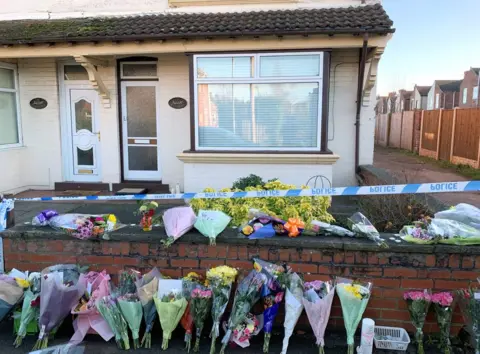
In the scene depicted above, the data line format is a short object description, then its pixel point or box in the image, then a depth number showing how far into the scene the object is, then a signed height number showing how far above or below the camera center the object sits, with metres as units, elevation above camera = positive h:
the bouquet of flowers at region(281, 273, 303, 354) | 2.74 -1.29
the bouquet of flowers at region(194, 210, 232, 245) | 3.12 -0.83
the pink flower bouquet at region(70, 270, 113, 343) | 2.91 -1.45
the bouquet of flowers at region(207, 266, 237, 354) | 2.82 -1.21
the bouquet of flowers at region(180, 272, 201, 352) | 2.86 -1.38
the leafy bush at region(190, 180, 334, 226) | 4.01 -0.92
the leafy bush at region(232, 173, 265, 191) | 5.59 -0.91
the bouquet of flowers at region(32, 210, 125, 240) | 3.25 -0.89
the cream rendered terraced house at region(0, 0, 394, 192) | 7.27 +0.43
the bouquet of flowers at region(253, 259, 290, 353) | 2.79 -1.23
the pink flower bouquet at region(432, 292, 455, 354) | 2.74 -1.30
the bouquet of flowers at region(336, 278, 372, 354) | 2.75 -1.25
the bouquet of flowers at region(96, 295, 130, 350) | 2.84 -1.40
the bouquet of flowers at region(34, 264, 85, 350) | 2.84 -1.29
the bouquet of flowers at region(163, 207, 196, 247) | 3.12 -0.83
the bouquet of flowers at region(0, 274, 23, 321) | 3.00 -1.32
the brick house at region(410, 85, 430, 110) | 67.94 +3.25
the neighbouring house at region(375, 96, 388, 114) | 88.20 +2.45
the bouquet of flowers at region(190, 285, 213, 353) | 2.79 -1.30
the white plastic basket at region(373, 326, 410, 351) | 2.79 -1.51
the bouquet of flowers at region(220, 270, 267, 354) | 2.78 -1.25
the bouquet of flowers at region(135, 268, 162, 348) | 2.89 -1.32
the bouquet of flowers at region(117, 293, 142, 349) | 2.82 -1.35
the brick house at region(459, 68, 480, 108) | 45.97 +3.42
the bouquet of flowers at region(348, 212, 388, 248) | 2.97 -0.84
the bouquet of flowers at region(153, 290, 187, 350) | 2.80 -1.33
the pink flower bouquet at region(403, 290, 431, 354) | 2.75 -1.28
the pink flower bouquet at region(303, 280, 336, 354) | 2.74 -1.29
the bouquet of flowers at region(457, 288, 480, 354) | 2.63 -1.24
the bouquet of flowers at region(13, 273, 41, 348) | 2.91 -1.39
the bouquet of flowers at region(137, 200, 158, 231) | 3.35 -0.82
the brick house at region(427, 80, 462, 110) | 57.10 +3.26
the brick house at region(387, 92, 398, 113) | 83.81 +2.86
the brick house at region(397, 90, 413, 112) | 76.06 +3.18
